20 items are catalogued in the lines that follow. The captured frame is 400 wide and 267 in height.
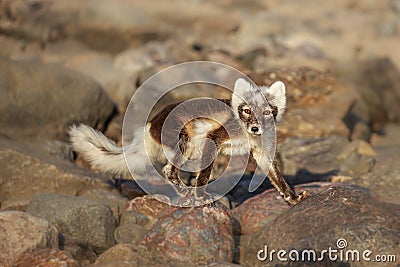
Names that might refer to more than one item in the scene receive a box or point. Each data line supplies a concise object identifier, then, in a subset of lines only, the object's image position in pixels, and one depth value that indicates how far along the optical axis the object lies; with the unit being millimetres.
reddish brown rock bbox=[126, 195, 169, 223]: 18859
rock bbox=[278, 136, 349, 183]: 23966
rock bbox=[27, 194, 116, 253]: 17656
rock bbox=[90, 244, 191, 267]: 15266
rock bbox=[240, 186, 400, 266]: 15008
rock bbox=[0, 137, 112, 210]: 21000
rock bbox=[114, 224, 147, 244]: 17562
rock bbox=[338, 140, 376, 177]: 24103
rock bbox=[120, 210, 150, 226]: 18734
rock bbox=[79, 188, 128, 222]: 19312
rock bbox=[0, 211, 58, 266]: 15500
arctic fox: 17312
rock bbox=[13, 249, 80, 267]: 15031
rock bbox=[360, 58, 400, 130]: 37562
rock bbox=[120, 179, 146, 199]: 21108
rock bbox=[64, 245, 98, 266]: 16516
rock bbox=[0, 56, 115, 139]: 25391
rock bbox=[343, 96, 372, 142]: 31203
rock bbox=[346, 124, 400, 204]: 20625
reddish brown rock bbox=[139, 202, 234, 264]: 15977
